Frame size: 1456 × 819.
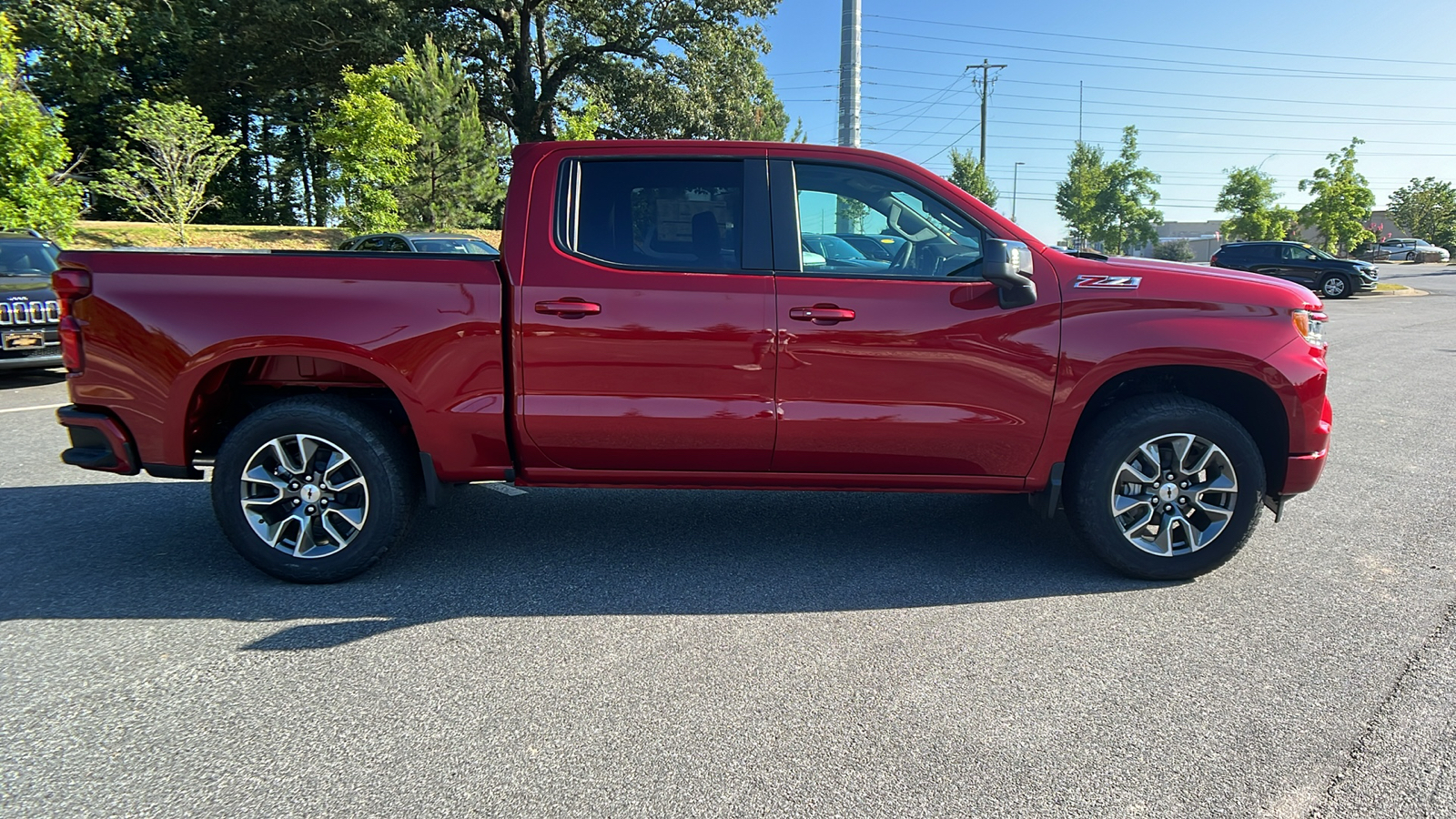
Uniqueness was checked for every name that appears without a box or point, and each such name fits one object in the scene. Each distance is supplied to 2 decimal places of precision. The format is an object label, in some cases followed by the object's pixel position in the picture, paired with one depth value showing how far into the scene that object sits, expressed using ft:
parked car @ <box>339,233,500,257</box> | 45.47
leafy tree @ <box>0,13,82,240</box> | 46.11
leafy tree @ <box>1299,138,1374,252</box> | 122.93
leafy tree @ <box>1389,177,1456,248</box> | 204.54
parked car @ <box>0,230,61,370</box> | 28.43
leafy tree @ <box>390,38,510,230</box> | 75.31
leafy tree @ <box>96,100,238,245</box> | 67.87
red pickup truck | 12.17
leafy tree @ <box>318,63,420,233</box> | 64.95
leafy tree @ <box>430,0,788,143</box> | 101.91
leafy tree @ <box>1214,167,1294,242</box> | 135.64
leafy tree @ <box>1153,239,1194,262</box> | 167.43
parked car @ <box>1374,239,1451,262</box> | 179.32
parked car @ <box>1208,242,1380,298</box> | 85.20
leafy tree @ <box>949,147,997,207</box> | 152.66
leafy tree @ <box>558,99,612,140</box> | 75.15
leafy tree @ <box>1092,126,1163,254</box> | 155.74
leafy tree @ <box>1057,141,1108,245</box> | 161.17
